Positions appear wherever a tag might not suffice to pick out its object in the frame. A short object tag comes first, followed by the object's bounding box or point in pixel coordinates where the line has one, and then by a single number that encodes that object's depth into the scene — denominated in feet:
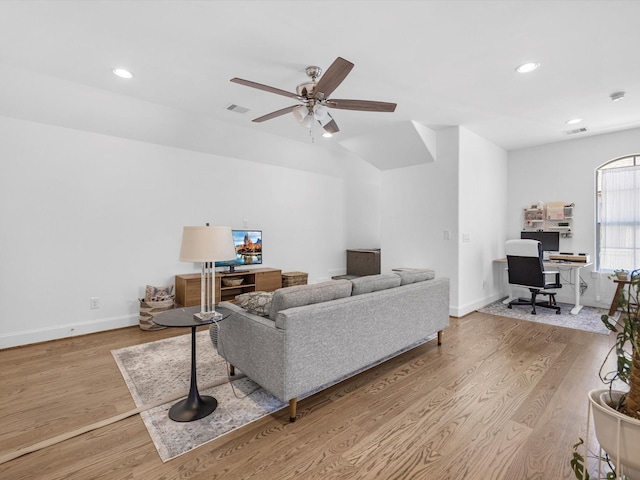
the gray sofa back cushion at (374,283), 8.57
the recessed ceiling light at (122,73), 9.55
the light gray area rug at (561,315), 13.42
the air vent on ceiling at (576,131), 15.30
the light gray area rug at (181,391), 6.45
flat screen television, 17.08
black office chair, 14.92
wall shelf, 17.24
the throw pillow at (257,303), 7.64
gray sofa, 6.75
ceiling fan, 7.86
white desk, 15.15
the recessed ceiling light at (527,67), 9.21
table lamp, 6.88
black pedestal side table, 6.82
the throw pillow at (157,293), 13.57
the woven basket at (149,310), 13.08
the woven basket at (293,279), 18.30
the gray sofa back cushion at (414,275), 10.12
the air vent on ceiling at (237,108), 12.39
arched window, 15.52
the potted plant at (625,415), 3.51
